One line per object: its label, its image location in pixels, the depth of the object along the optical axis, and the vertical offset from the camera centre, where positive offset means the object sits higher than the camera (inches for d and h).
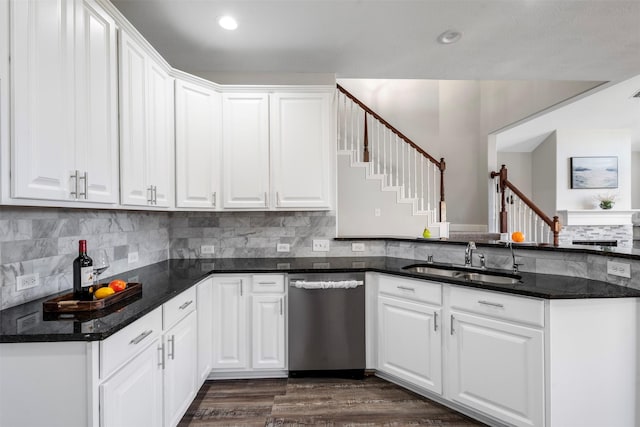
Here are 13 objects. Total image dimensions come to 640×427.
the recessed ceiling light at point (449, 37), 103.1 +61.4
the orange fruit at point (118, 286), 66.6 -14.4
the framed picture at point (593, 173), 256.2 +36.8
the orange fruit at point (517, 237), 99.0 -6.1
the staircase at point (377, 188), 179.6 +17.4
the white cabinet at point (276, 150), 115.4 +25.4
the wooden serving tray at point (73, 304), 56.6 -15.9
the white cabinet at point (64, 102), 47.9 +21.1
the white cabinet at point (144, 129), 75.6 +24.8
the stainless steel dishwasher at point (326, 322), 102.0 -34.2
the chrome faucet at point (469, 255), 99.2 -11.9
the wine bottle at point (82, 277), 61.7 -11.5
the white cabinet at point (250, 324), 102.0 -34.6
